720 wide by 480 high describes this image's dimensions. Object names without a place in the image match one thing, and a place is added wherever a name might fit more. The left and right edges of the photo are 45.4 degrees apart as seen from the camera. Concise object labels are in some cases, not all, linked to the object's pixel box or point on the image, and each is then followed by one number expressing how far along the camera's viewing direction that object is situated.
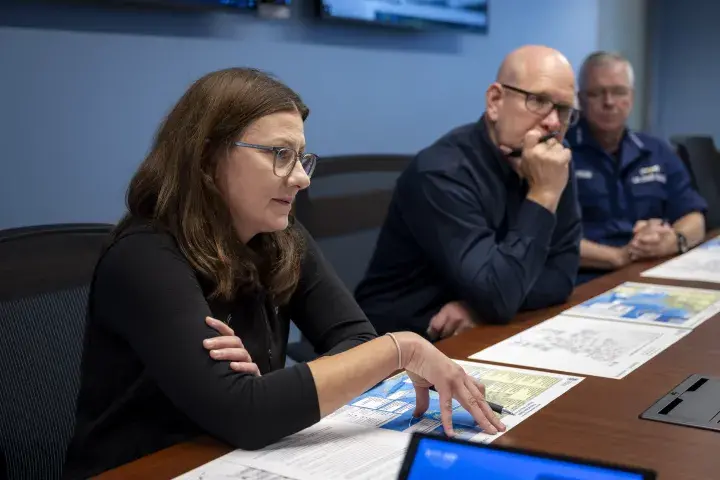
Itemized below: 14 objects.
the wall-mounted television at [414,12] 2.84
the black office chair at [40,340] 1.37
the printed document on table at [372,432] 1.04
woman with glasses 1.18
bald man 1.94
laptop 0.80
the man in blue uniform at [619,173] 3.02
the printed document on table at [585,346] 1.49
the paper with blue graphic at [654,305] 1.81
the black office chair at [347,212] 2.08
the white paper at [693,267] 2.29
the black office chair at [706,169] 4.00
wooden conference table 1.06
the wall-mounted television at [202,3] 2.20
